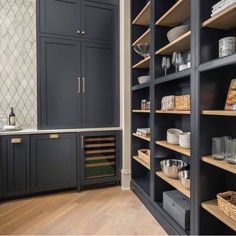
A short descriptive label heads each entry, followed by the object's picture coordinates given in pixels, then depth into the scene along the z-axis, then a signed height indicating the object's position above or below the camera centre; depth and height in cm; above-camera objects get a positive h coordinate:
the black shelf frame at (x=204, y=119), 142 -4
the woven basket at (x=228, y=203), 128 -57
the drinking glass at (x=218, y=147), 143 -23
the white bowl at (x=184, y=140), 175 -23
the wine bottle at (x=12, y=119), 276 -8
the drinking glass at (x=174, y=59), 196 +50
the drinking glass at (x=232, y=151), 134 -24
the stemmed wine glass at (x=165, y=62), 207 +49
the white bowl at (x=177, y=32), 187 +73
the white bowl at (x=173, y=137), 196 -23
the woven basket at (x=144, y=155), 247 -50
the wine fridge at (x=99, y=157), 281 -60
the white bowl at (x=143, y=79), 250 +41
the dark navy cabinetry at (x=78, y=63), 267 +65
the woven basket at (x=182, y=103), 172 +9
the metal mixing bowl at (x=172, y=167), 194 -51
